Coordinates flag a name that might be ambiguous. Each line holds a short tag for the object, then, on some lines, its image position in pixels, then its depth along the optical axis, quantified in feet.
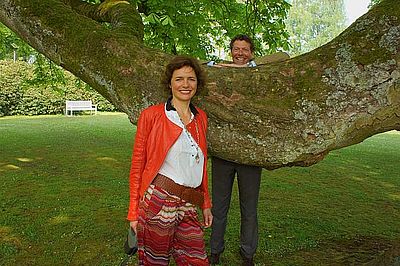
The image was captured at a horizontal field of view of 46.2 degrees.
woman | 9.27
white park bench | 90.43
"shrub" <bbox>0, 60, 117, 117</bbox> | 82.74
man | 12.69
